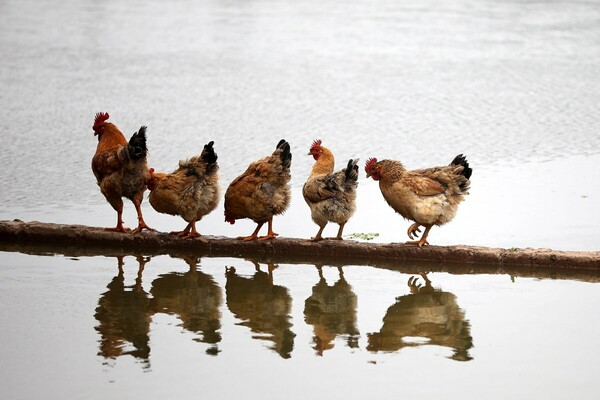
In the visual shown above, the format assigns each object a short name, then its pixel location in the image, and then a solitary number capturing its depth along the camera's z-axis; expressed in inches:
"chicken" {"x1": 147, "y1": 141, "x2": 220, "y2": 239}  460.1
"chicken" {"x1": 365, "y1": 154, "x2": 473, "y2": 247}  444.8
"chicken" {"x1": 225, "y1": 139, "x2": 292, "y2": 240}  458.3
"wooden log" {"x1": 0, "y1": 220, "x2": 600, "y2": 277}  434.0
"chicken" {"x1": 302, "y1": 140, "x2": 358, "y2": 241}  450.0
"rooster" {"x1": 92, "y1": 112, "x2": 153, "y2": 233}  467.2
